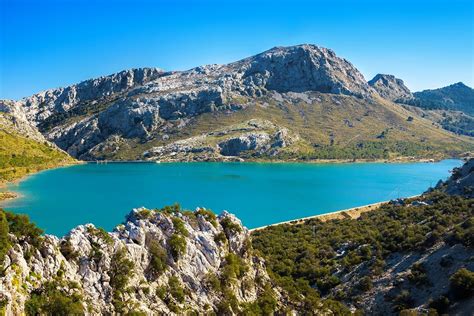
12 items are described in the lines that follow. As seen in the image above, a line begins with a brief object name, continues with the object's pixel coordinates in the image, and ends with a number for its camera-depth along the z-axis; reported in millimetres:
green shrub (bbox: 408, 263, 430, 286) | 44875
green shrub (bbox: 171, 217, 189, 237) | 38562
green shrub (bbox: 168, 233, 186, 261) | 36719
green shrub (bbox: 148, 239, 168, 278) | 34156
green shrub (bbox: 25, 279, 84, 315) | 24359
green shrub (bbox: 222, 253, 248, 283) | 38906
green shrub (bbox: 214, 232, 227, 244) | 42312
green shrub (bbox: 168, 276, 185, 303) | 33469
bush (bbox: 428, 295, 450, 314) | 39469
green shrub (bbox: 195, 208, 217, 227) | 43884
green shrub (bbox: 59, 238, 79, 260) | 29391
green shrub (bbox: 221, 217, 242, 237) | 44562
